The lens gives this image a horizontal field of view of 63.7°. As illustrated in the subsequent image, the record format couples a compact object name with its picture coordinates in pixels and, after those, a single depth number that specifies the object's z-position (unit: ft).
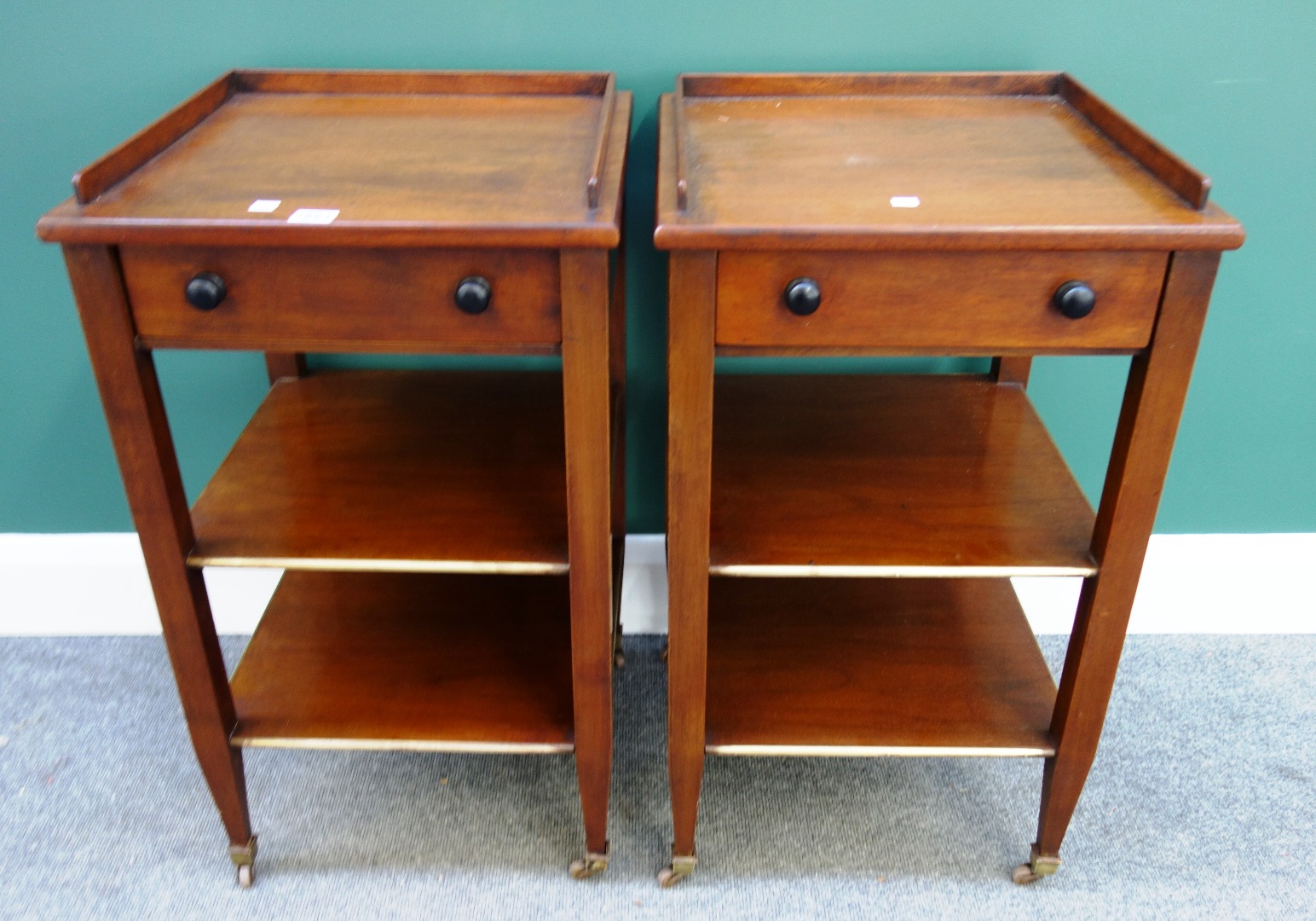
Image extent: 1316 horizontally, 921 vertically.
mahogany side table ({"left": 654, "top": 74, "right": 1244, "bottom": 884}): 3.22
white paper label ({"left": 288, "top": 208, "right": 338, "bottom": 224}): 3.17
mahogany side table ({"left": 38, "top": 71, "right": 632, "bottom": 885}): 3.25
